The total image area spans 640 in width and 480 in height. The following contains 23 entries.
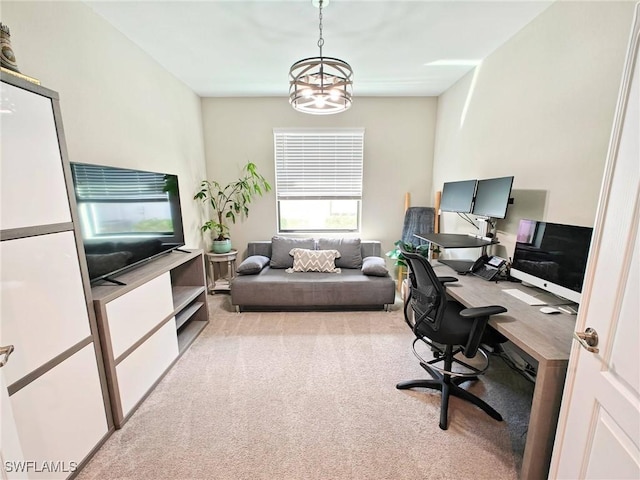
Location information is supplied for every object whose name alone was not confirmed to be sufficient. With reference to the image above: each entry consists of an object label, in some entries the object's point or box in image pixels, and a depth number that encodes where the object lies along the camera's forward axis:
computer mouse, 1.54
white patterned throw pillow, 3.46
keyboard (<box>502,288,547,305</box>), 1.67
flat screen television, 1.59
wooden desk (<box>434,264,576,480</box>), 1.15
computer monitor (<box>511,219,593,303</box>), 1.47
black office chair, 1.54
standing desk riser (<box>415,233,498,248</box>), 2.25
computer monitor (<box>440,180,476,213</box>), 2.48
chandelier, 1.66
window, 3.77
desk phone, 2.10
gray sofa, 3.14
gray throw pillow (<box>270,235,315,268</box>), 3.64
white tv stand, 1.58
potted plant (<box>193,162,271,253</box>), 3.64
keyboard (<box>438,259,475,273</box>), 2.31
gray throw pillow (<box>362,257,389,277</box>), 3.23
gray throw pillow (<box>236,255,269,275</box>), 3.28
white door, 0.78
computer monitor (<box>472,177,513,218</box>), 2.01
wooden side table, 3.51
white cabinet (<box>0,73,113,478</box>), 1.07
